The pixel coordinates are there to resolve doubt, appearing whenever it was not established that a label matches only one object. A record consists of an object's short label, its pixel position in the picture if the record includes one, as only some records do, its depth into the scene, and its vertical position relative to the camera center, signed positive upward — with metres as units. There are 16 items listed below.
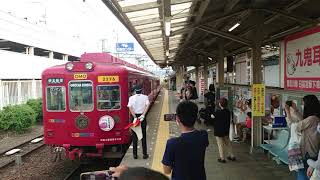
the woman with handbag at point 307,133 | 3.09 -0.59
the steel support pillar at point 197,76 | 17.69 +0.77
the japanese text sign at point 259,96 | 5.43 -0.20
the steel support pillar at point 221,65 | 9.07 +0.84
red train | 5.40 -0.40
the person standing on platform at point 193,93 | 7.90 -0.19
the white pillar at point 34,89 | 14.39 -0.04
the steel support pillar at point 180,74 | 21.93 +1.28
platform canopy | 4.84 +1.65
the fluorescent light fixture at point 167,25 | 5.07 +1.36
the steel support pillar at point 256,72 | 5.56 +0.34
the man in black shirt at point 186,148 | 2.19 -0.54
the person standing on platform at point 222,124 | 4.78 -0.72
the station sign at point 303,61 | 4.23 +0.49
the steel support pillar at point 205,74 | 13.75 +0.74
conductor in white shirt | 5.09 -0.40
